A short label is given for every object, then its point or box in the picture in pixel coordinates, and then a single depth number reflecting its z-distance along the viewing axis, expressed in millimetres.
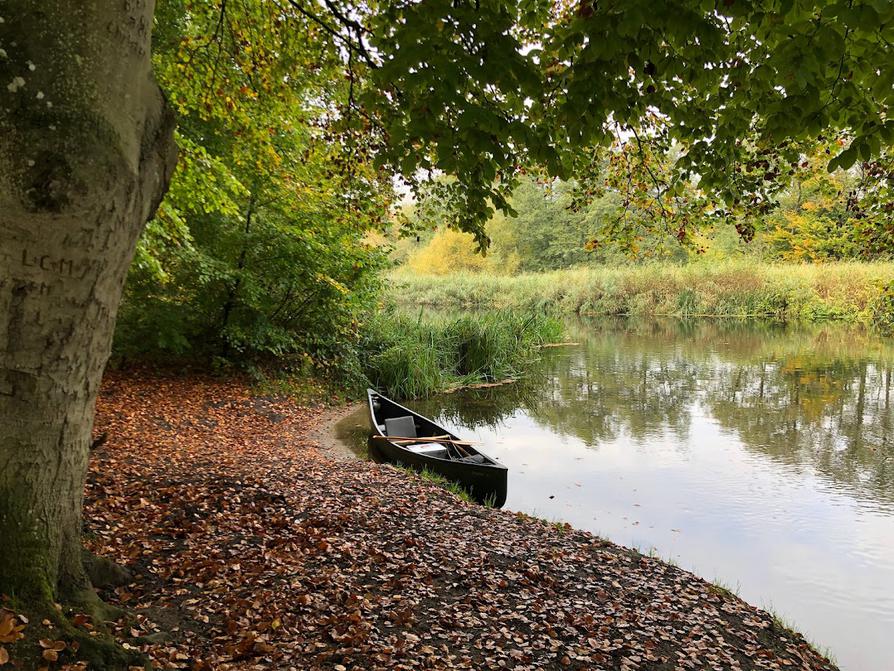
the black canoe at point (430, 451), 7703
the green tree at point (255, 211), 6676
